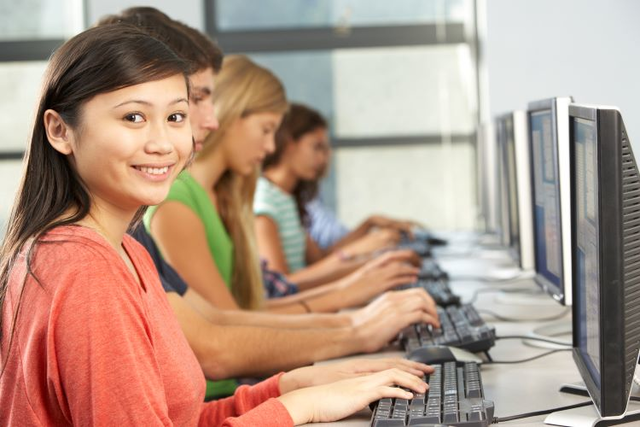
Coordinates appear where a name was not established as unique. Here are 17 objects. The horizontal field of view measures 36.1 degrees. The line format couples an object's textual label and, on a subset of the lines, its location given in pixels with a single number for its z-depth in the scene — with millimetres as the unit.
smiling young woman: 1083
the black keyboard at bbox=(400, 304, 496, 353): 1695
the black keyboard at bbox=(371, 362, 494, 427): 1204
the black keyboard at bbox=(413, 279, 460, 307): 2236
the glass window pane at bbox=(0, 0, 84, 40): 5336
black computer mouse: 1553
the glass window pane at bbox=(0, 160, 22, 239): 5352
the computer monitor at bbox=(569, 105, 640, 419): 1087
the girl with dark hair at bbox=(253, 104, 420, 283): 3297
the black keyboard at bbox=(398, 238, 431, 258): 3503
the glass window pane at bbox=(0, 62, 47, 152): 5328
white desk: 1348
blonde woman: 2270
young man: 1759
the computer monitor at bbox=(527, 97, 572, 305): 1553
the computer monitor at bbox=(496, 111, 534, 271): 2100
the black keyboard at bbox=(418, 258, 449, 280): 2668
